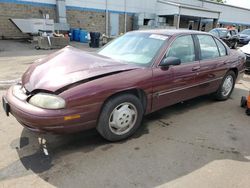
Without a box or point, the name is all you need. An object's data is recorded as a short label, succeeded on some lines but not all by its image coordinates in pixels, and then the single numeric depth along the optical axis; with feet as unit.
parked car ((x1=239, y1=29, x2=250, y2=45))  63.55
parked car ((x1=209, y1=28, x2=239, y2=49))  56.49
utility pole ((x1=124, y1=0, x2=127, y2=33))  76.83
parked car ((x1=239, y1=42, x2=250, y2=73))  26.76
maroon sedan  8.86
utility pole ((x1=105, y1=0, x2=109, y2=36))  72.96
